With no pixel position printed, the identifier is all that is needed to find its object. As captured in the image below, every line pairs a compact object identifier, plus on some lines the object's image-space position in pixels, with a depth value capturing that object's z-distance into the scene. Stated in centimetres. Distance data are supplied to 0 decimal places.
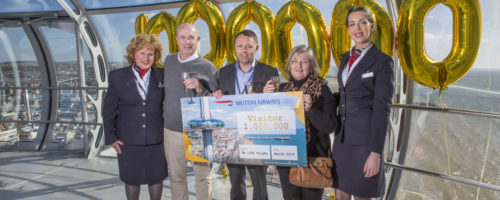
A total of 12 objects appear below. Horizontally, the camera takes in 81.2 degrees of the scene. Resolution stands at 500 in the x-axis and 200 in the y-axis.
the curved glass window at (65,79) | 557
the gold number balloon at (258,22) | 236
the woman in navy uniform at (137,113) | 196
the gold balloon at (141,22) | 289
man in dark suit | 177
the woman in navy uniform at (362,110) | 145
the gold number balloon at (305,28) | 216
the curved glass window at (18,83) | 567
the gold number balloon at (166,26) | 275
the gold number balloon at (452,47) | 168
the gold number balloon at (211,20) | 256
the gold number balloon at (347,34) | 190
